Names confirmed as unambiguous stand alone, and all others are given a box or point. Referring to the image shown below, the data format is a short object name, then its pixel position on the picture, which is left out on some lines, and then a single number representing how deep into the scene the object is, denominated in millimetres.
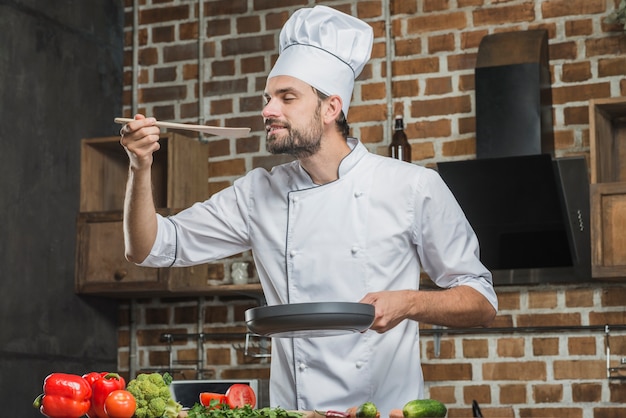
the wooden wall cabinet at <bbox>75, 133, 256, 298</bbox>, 5082
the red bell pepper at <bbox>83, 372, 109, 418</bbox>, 2925
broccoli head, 2874
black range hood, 4642
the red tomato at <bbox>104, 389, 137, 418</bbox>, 2839
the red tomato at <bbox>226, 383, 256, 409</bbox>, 3012
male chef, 3309
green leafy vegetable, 2751
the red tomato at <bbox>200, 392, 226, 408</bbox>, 2939
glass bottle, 4905
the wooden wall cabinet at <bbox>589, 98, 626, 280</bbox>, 4451
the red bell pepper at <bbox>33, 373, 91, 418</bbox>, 2874
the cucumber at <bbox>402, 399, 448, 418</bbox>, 2759
